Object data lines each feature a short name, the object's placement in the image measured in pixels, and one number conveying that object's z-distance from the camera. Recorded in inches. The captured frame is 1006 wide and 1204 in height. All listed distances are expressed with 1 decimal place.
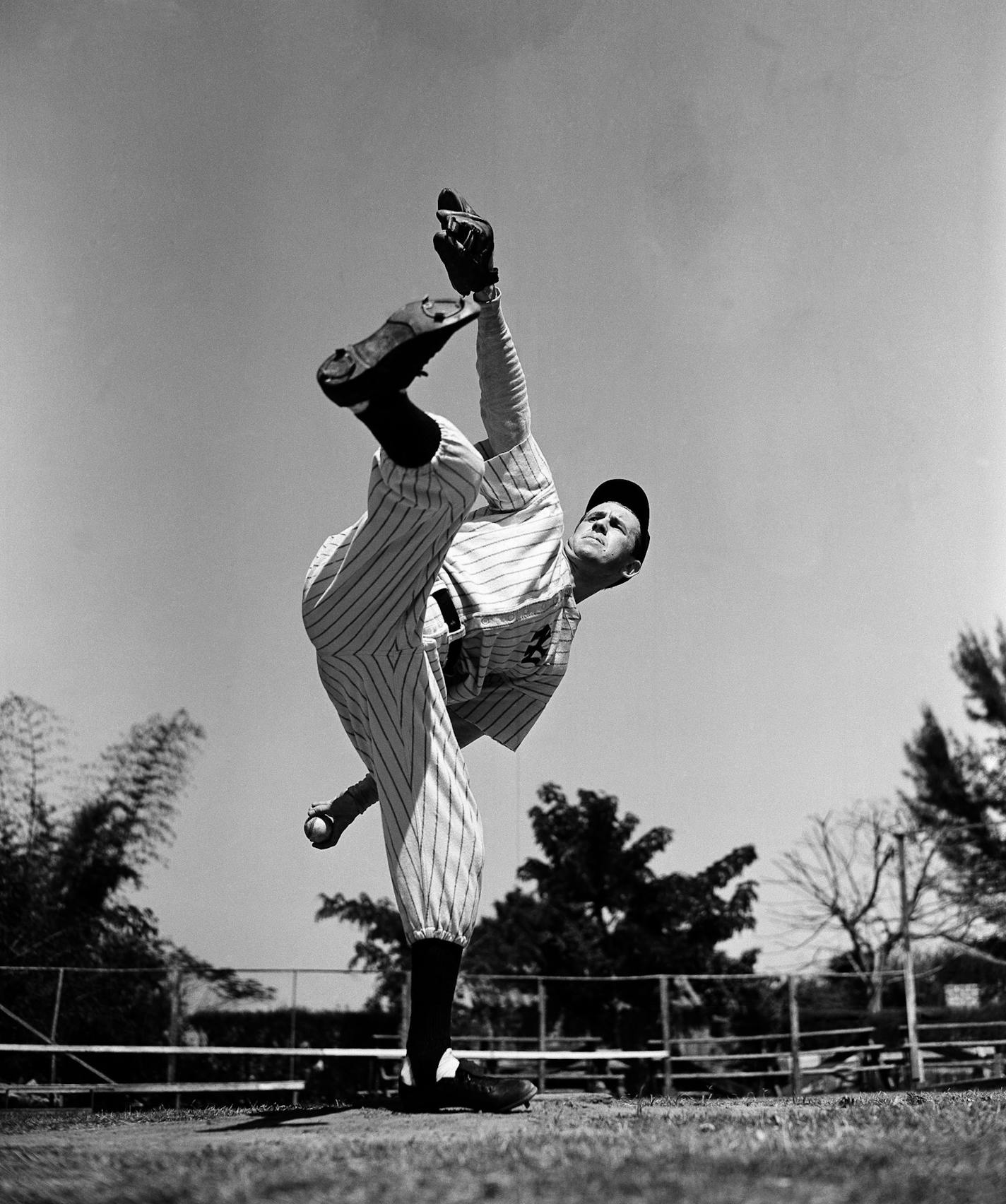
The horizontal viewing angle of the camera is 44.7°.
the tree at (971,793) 735.7
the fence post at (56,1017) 370.0
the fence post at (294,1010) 378.2
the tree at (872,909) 717.3
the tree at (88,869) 481.7
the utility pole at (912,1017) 448.1
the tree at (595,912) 650.2
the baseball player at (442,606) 100.9
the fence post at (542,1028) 381.4
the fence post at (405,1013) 390.9
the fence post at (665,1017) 386.6
